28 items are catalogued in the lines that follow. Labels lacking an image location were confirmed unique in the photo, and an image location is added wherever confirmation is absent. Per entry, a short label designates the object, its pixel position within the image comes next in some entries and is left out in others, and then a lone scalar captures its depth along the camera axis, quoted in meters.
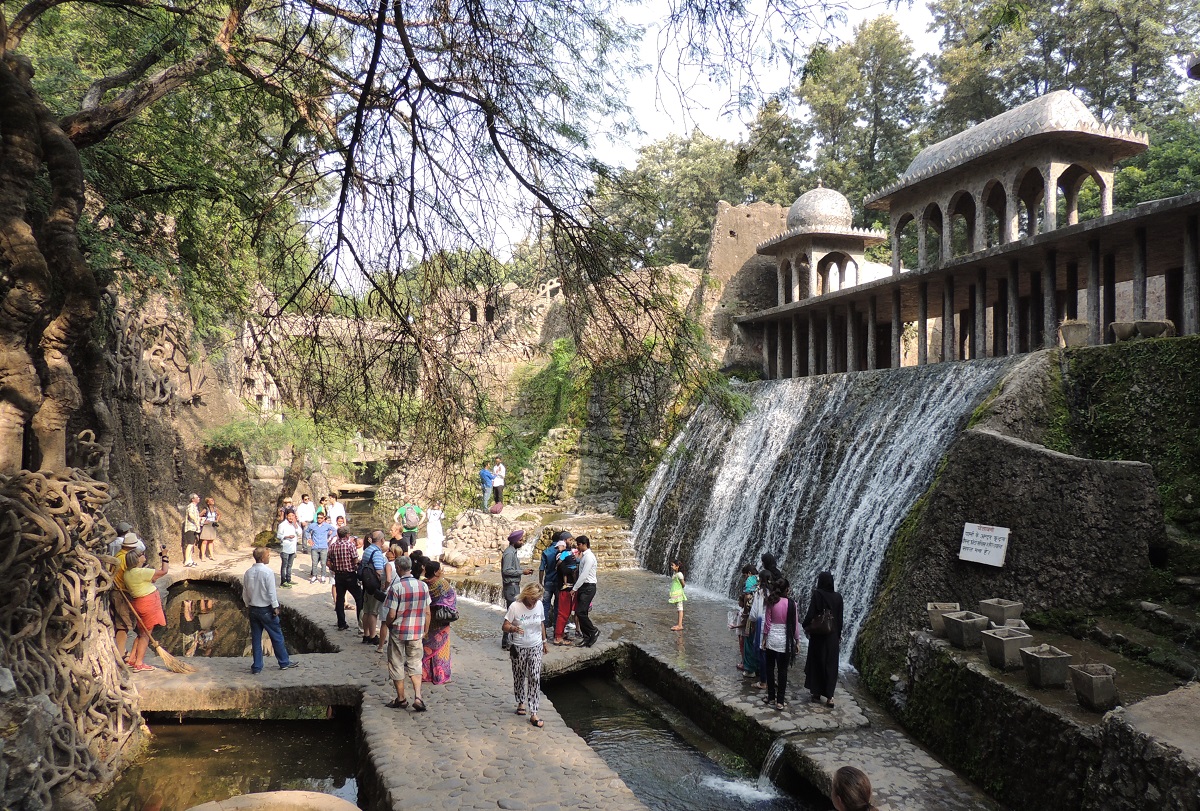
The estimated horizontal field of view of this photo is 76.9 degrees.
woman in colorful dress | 6.92
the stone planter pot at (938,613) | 6.81
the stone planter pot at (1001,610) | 6.59
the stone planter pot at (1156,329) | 8.59
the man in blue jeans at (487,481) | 17.44
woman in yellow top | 7.29
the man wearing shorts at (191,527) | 14.61
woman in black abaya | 6.69
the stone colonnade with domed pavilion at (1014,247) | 10.54
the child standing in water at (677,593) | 9.70
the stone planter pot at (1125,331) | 8.81
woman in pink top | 6.76
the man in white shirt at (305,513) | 15.21
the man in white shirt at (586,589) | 8.80
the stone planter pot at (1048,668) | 5.51
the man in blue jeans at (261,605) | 7.62
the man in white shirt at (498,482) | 17.55
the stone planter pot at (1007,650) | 5.90
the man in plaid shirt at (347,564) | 9.03
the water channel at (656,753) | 6.11
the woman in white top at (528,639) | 6.27
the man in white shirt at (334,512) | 13.73
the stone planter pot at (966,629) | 6.44
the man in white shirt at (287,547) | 12.32
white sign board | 7.02
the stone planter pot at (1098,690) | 5.11
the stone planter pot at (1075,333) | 10.04
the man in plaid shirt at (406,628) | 6.46
